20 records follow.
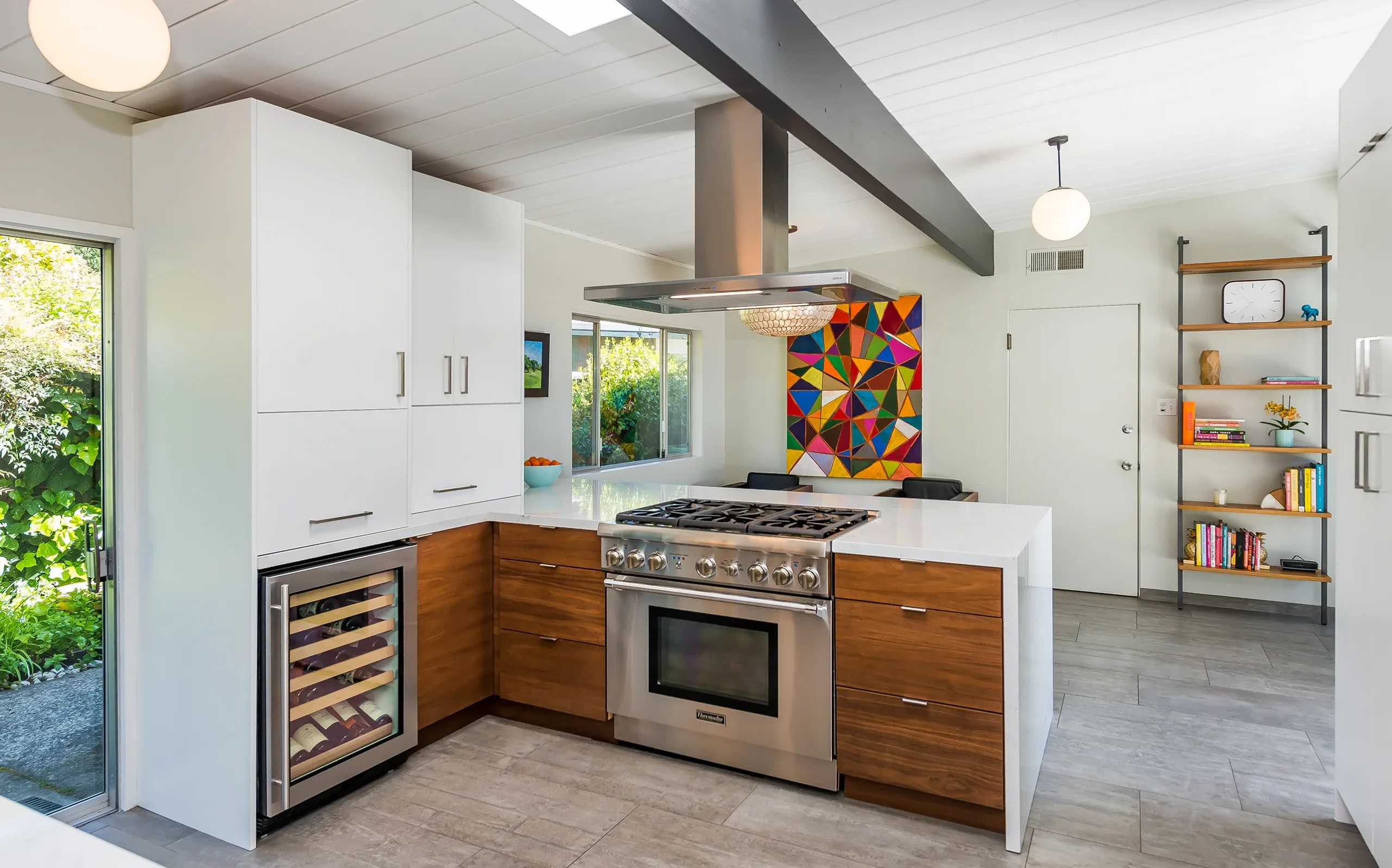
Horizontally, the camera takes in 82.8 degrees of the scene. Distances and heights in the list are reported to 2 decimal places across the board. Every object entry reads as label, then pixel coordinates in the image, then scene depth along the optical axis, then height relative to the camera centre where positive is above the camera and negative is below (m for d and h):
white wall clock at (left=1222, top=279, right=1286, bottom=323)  4.88 +0.79
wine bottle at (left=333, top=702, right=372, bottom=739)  2.70 -1.00
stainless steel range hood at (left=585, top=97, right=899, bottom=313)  2.83 +0.77
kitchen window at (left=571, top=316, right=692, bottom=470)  5.08 +0.26
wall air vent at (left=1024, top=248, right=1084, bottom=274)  5.47 +1.18
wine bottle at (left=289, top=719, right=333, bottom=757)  2.55 -1.01
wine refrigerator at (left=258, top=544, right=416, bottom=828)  2.41 -0.81
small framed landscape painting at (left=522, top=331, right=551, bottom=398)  4.43 +0.37
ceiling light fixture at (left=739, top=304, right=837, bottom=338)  3.92 +0.56
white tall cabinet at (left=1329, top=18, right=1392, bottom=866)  2.02 -0.05
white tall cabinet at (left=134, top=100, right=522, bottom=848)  2.35 +0.11
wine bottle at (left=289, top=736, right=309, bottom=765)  2.50 -1.04
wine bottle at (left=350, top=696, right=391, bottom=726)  2.78 -1.01
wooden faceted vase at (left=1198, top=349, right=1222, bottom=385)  5.00 +0.39
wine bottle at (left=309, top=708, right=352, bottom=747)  2.62 -1.00
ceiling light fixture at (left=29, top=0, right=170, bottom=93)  1.36 +0.69
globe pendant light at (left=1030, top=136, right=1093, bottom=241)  3.91 +1.08
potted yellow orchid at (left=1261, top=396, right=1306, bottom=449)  4.80 +0.05
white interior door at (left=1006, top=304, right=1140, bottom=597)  5.37 -0.04
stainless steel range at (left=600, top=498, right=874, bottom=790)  2.62 -0.73
